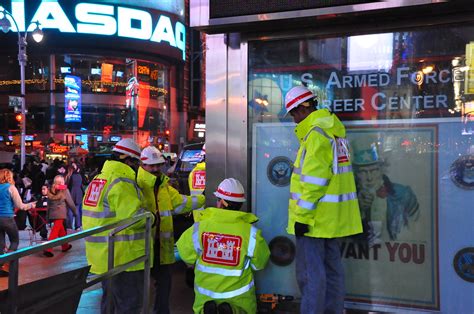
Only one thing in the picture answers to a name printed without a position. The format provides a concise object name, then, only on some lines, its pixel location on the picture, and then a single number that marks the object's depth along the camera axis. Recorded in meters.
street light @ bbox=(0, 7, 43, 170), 22.59
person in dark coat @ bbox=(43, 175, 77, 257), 10.02
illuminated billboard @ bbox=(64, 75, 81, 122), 40.12
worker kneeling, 3.85
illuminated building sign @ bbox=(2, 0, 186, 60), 39.66
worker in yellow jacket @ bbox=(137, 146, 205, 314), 4.82
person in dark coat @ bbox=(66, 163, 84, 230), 13.43
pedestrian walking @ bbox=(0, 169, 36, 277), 8.44
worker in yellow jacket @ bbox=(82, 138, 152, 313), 4.16
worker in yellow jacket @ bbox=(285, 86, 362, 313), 3.55
